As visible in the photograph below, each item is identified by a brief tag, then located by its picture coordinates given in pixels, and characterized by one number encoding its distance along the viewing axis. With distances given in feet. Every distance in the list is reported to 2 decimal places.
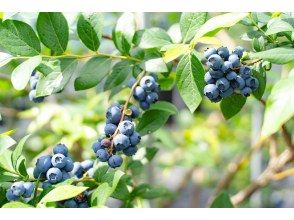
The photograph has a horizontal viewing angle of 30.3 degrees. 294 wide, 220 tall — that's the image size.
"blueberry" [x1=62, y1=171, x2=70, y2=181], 2.84
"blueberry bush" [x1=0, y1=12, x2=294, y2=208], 2.69
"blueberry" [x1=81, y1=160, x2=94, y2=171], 3.19
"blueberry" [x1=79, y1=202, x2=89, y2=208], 2.83
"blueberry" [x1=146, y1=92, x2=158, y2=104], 3.21
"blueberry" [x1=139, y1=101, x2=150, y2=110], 3.25
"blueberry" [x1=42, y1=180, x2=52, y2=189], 2.80
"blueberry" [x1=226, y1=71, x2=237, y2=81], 2.70
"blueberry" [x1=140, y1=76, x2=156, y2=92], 3.17
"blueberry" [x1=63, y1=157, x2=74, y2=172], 2.87
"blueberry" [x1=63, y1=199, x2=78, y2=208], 2.79
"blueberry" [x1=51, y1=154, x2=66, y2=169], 2.83
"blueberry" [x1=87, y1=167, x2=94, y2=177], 3.06
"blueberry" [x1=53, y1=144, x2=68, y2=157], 2.92
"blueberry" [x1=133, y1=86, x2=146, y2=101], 3.19
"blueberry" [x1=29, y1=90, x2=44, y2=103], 3.29
